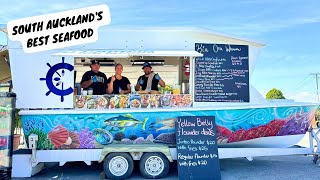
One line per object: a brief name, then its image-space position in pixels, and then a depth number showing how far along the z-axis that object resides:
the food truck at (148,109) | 5.02
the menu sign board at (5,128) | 4.96
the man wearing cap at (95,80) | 5.33
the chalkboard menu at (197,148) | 4.84
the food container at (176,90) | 5.32
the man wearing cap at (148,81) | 5.45
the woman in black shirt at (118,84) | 5.34
